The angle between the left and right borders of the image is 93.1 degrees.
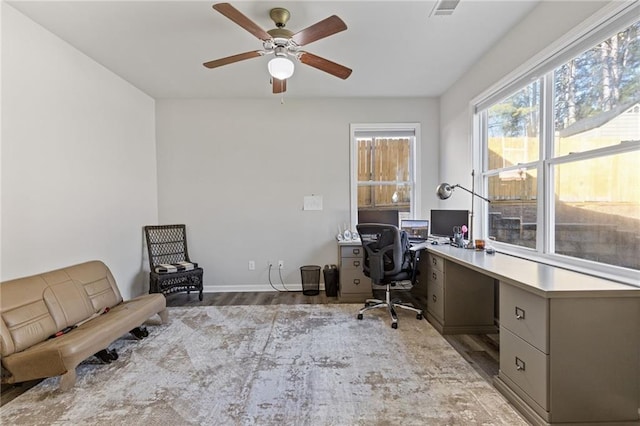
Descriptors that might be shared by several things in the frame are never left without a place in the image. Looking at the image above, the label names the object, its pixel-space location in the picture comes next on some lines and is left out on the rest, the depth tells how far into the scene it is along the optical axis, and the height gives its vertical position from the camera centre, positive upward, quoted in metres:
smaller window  4.39 +0.53
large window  1.78 +0.37
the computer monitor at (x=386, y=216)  4.08 -0.14
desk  1.55 -0.76
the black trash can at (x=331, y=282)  4.03 -1.01
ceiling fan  1.99 +1.22
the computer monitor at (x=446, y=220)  3.41 -0.18
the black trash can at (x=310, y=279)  4.17 -1.00
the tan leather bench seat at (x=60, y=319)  1.93 -0.88
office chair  3.06 -0.53
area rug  1.75 -1.20
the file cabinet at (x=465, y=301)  2.84 -0.90
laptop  3.86 -0.30
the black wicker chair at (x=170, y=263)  3.71 -0.73
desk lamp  3.27 +0.14
